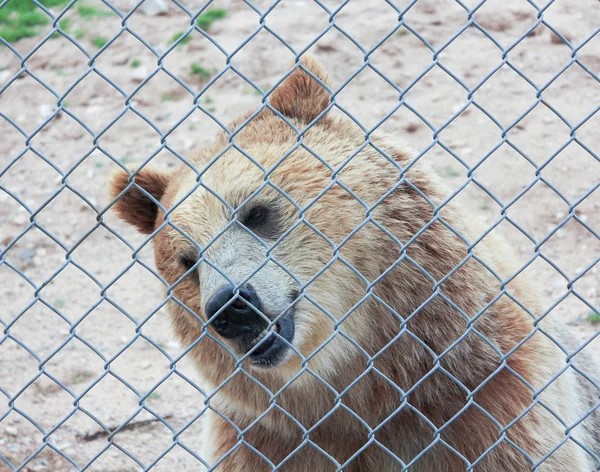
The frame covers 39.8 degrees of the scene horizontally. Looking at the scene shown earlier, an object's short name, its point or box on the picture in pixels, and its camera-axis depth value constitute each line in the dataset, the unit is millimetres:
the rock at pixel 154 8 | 9539
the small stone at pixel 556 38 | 8094
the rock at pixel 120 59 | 8844
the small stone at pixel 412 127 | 7293
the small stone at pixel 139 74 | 8500
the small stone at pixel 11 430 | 4715
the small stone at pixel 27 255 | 6656
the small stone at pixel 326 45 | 8469
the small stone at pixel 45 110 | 8320
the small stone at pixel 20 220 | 6992
